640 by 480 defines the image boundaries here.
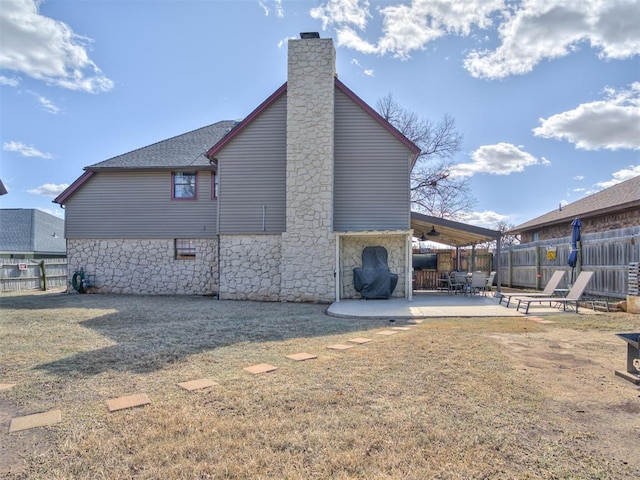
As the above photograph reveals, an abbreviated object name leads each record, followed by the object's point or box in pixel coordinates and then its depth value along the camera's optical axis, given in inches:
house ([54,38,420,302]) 444.1
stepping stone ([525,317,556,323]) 298.6
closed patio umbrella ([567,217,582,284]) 428.5
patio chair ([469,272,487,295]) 464.8
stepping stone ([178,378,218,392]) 141.6
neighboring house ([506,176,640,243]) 514.3
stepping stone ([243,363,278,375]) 162.6
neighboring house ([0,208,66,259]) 941.9
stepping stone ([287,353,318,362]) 182.5
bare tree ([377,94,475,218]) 865.5
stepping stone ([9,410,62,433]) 109.6
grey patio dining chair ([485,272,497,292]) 492.2
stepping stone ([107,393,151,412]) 122.6
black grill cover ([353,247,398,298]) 446.9
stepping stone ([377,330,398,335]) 250.3
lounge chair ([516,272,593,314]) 339.9
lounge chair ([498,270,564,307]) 401.4
